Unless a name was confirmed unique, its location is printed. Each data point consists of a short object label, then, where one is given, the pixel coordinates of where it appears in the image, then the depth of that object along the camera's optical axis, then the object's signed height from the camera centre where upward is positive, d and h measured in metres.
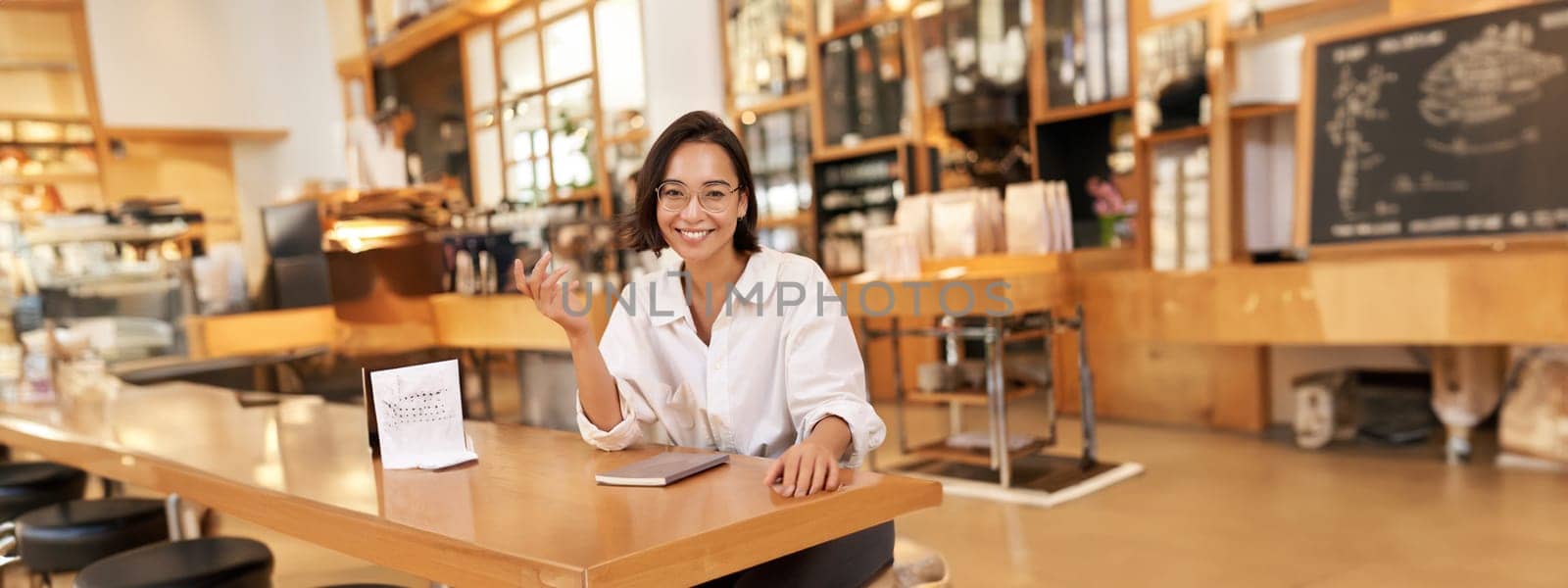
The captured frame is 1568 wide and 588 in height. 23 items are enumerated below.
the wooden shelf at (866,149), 5.60 +0.39
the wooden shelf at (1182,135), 4.34 +0.28
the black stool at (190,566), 1.67 -0.52
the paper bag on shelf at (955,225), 4.05 -0.05
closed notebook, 1.24 -0.30
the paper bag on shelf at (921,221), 4.23 -0.02
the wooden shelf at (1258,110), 4.20 +0.35
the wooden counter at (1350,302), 3.34 -0.41
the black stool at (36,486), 2.65 -0.57
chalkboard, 3.47 +0.19
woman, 1.52 -0.17
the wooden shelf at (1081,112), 4.75 +0.45
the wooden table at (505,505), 0.98 -0.32
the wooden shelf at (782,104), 6.09 +0.73
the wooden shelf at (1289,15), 4.15 +0.74
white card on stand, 1.50 -0.25
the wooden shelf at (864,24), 5.64 +1.10
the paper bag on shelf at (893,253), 4.04 -0.14
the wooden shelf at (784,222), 6.22 +0.01
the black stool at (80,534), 2.12 -0.56
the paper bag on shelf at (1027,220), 3.89 -0.04
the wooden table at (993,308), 3.60 -0.35
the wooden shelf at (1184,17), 4.37 +0.79
